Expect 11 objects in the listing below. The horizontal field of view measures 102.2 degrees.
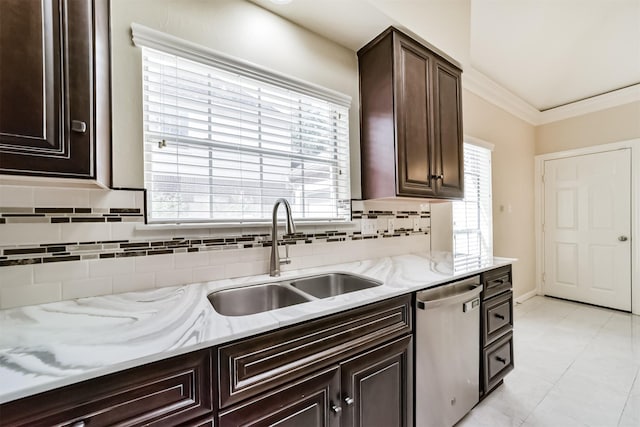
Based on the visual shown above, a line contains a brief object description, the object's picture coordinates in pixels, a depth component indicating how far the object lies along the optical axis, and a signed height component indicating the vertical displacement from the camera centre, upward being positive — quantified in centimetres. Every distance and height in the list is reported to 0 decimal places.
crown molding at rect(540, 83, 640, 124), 312 +139
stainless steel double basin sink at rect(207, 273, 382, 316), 126 -42
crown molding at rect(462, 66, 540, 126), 283 +142
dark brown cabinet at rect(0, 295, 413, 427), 62 -51
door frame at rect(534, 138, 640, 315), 305 +13
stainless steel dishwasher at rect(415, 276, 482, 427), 130 -77
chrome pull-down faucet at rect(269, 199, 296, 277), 146 -19
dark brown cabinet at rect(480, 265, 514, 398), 165 -79
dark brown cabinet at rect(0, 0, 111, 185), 75 +41
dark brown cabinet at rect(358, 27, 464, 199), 176 +68
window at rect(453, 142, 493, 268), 275 +3
